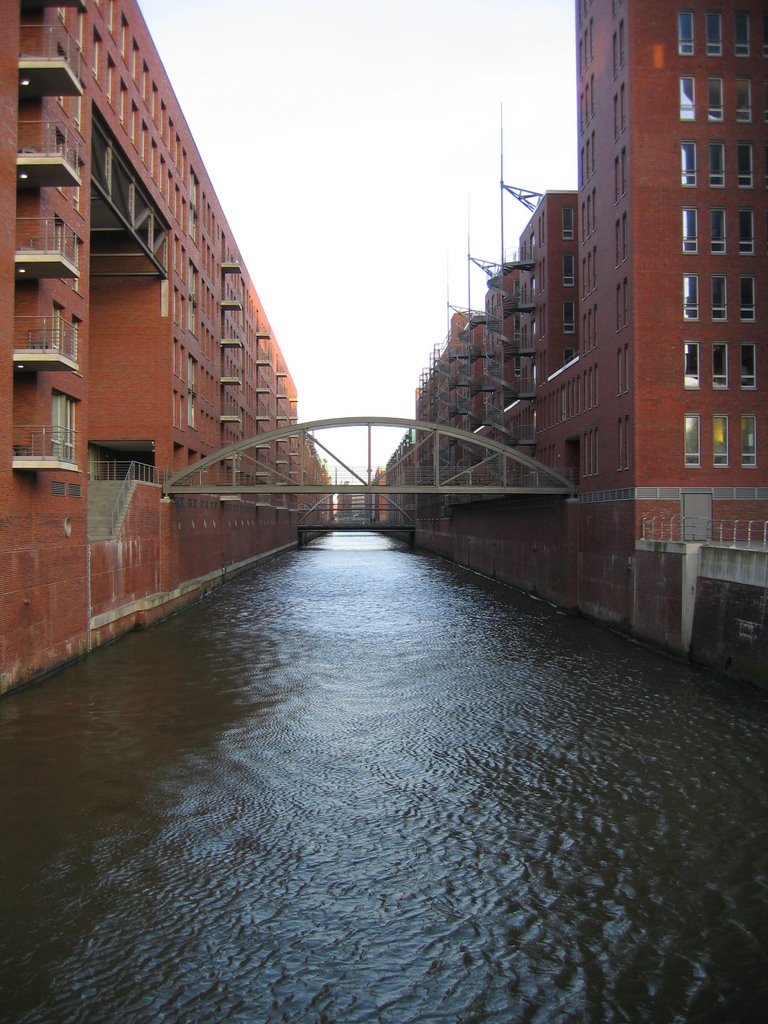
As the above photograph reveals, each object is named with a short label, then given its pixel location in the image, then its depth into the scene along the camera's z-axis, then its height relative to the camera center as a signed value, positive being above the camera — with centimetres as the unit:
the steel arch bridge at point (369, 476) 3259 +134
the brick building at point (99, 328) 1788 +587
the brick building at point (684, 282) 2606 +726
